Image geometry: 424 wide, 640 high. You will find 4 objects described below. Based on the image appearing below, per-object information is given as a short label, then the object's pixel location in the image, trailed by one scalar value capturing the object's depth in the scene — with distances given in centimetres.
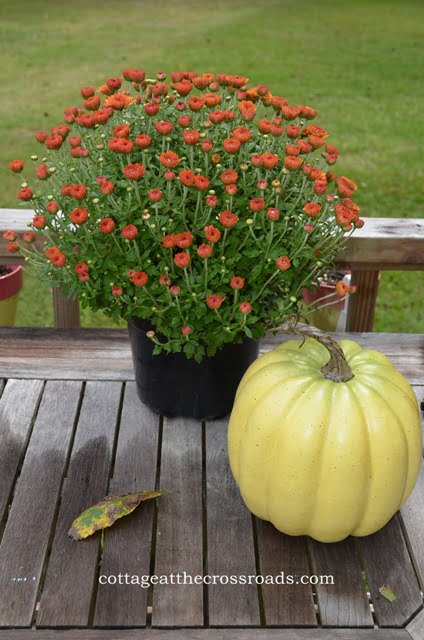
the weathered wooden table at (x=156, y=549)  129
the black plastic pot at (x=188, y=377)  172
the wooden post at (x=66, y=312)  238
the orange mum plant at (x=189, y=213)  150
